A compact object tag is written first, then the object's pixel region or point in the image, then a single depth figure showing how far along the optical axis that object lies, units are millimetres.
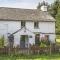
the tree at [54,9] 70688
